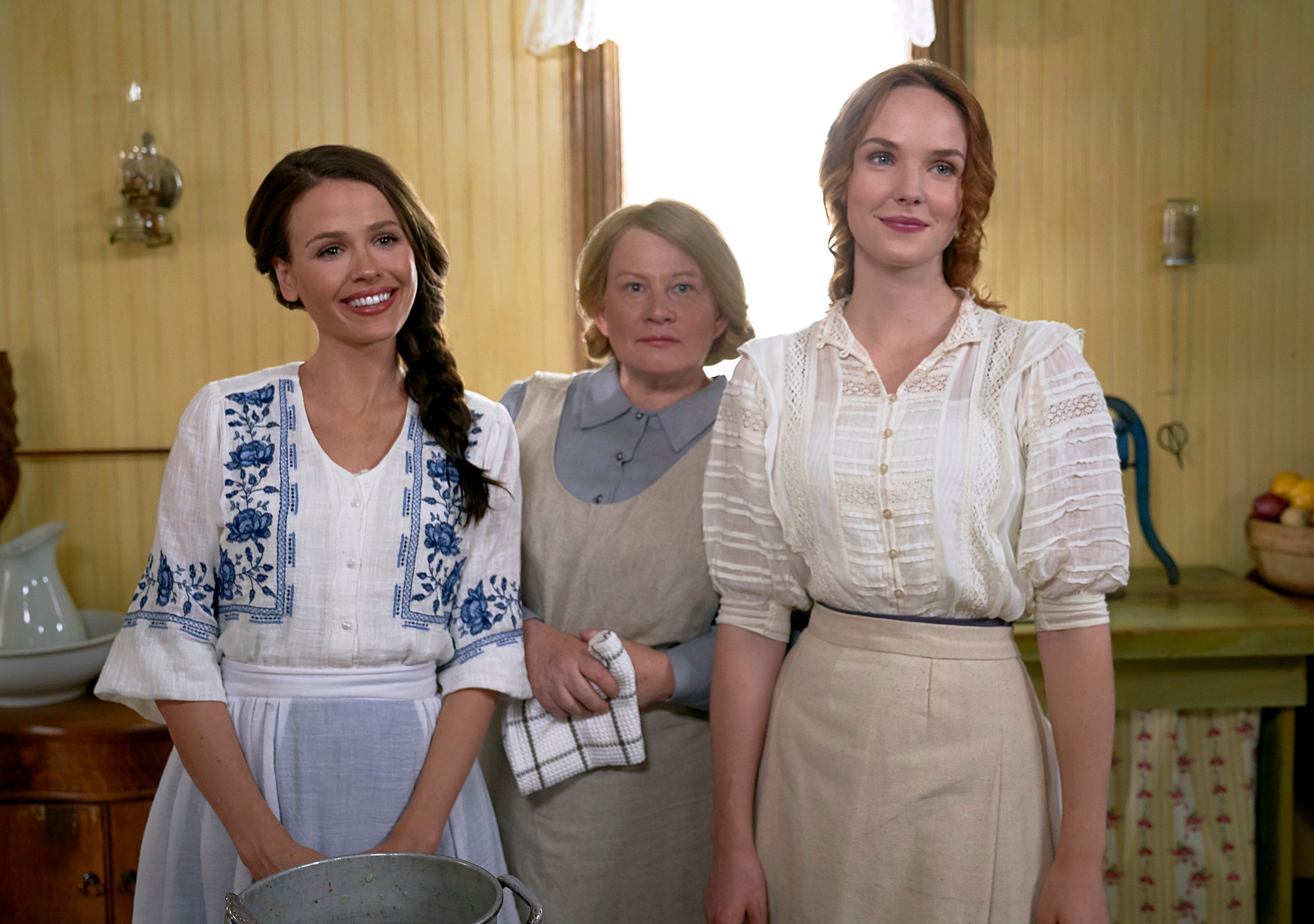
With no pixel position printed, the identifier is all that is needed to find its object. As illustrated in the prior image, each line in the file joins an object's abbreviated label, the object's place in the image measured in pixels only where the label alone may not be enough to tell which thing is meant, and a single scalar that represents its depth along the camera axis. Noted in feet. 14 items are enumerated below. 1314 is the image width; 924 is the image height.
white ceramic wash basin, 7.36
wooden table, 7.58
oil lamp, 8.98
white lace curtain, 8.96
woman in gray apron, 5.32
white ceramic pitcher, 7.90
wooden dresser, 7.28
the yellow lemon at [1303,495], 8.66
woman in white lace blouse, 3.82
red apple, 8.82
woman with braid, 4.20
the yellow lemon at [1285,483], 8.83
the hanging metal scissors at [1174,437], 9.32
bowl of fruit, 8.40
